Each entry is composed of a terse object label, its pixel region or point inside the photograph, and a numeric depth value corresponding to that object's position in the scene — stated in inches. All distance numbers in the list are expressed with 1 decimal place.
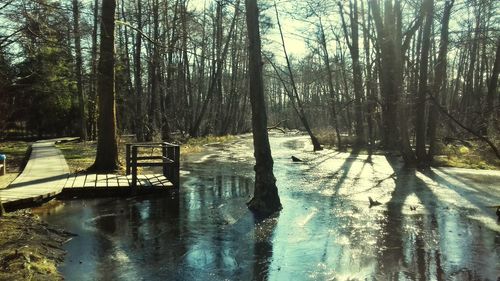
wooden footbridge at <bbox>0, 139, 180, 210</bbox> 408.2
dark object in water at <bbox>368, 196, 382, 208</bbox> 450.3
